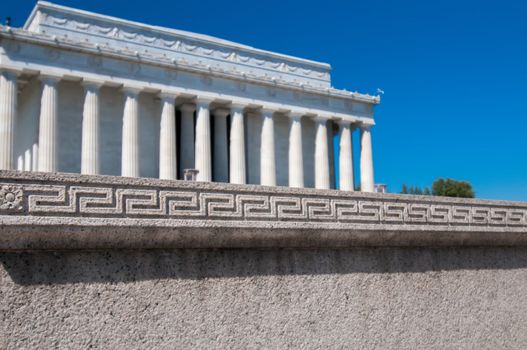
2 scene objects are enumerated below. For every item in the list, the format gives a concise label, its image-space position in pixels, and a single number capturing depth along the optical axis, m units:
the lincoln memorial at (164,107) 36.44
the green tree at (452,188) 78.94
